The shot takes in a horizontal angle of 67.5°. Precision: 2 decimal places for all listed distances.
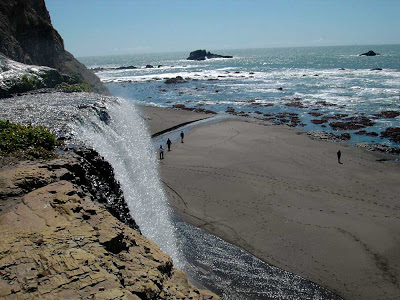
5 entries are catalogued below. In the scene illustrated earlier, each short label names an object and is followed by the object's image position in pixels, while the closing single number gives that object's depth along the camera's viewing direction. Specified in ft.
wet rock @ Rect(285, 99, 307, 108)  150.98
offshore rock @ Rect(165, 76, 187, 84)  260.83
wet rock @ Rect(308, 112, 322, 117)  131.13
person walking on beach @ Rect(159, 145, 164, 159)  78.07
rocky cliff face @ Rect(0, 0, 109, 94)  101.69
